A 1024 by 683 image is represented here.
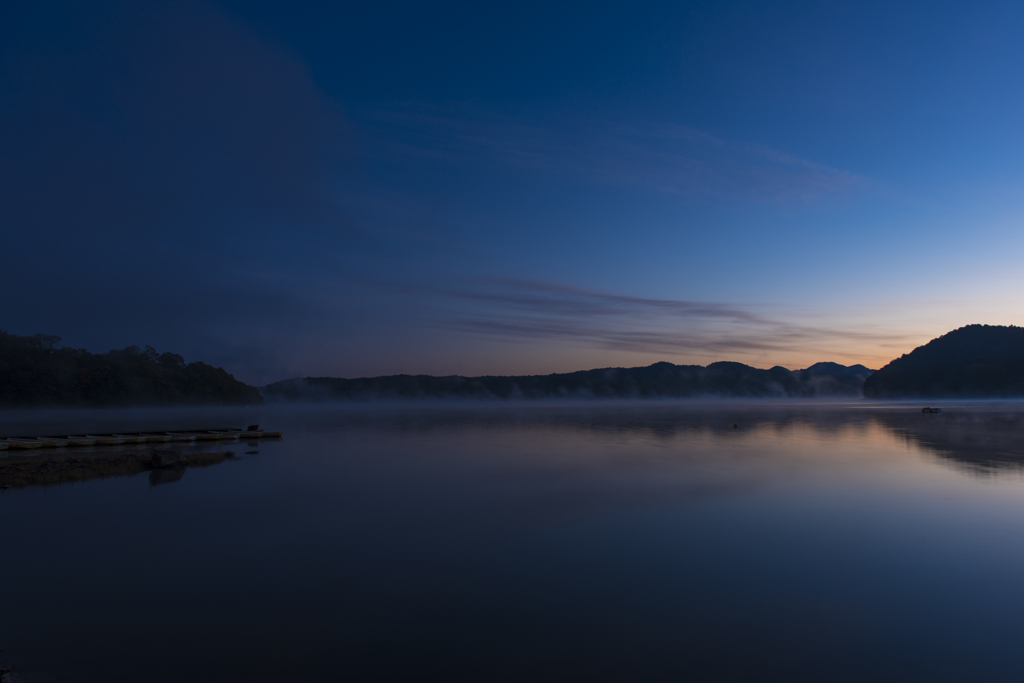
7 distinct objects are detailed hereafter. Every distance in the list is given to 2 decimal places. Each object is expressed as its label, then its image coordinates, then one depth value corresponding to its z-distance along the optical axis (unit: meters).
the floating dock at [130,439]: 29.80
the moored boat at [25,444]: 29.11
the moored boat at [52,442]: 30.46
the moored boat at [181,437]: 35.21
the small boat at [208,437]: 36.69
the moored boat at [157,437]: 34.03
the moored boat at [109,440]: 32.31
